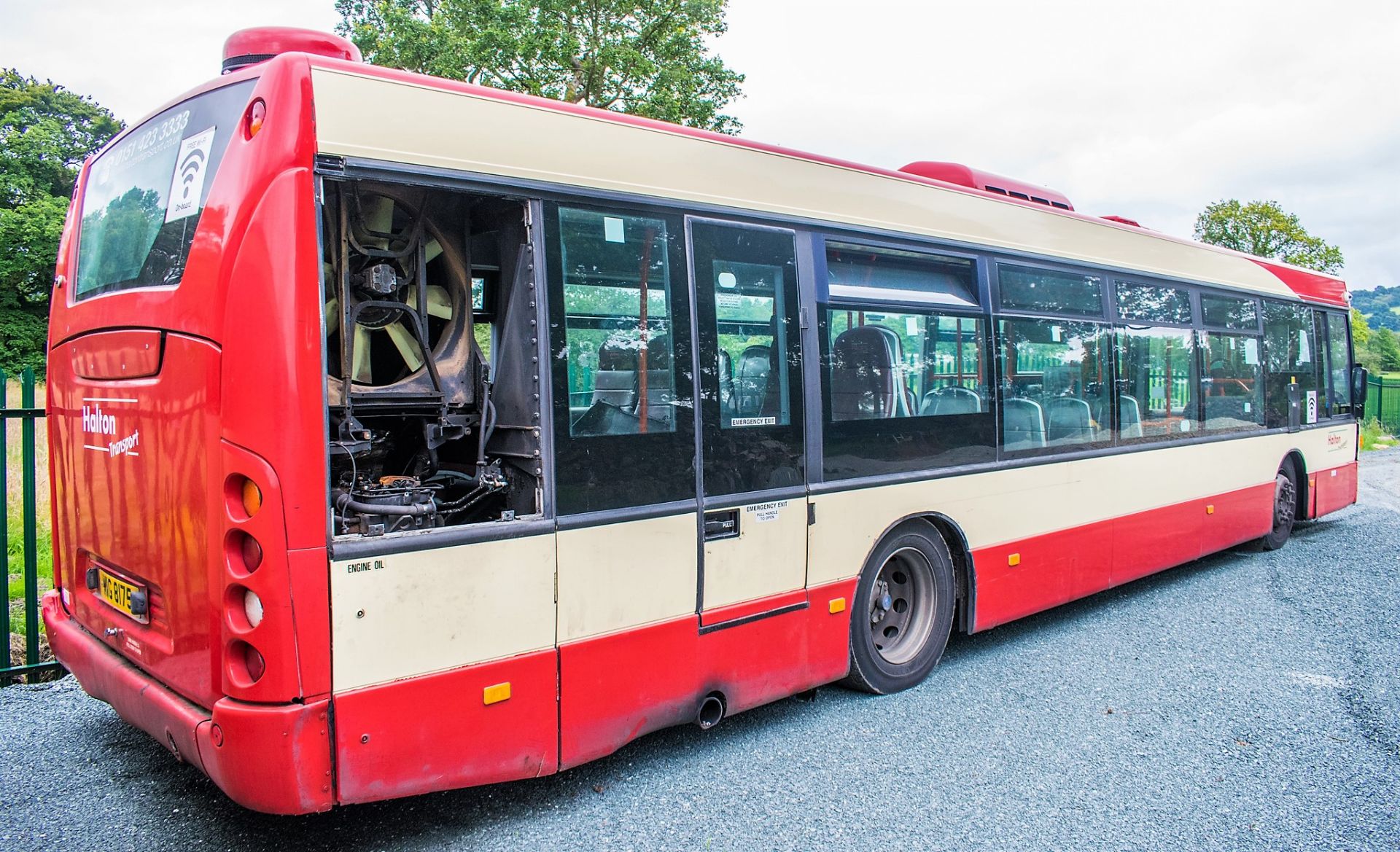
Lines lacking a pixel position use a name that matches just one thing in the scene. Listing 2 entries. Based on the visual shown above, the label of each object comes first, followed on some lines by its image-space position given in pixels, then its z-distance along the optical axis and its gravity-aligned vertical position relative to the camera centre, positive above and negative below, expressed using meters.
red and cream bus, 2.85 -0.01
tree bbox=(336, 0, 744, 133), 18.56 +8.39
